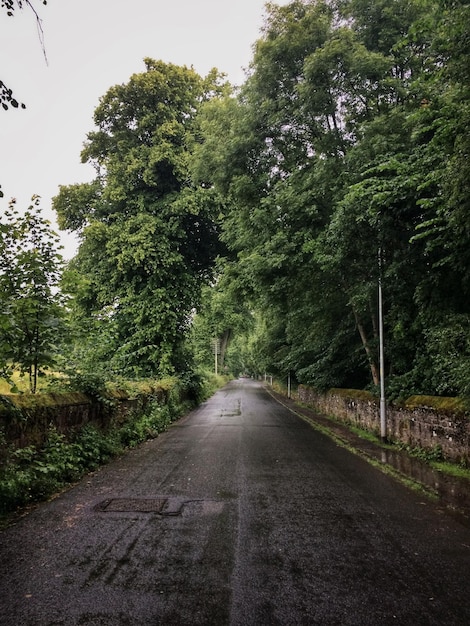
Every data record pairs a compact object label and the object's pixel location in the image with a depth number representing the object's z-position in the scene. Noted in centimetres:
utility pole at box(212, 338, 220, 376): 5831
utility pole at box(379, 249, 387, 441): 1184
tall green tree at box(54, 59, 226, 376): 1983
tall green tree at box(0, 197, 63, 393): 720
